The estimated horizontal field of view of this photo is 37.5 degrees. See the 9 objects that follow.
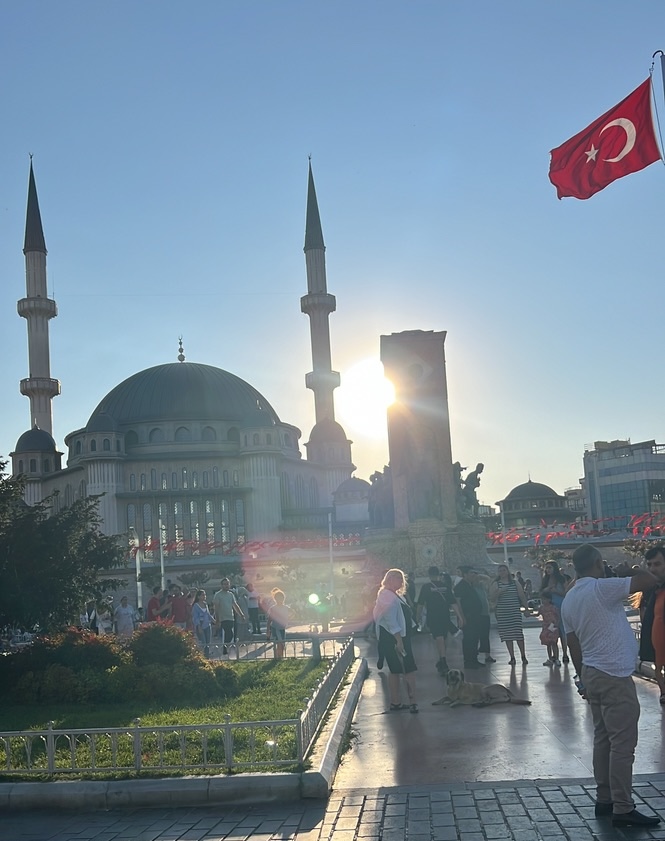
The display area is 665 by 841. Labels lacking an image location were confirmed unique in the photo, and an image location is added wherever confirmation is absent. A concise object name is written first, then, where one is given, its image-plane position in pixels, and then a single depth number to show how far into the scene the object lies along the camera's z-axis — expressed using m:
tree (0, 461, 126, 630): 14.34
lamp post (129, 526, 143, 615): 36.66
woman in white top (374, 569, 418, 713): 9.75
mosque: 64.62
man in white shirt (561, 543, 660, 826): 5.48
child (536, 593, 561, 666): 12.55
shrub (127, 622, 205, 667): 12.21
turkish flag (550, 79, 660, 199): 10.51
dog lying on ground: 9.73
